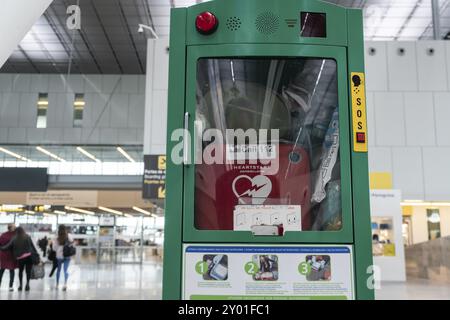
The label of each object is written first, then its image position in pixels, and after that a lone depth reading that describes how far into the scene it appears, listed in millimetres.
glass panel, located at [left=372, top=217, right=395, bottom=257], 13523
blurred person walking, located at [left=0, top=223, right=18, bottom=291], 11266
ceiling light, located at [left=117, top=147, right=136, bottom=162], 25641
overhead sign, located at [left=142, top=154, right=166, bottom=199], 13633
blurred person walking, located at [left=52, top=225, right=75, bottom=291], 12320
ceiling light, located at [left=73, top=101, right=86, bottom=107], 27500
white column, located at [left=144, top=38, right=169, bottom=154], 13969
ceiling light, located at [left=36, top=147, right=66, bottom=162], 24397
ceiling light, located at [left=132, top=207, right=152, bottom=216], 29162
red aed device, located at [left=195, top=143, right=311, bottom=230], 2402
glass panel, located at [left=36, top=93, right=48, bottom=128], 27281
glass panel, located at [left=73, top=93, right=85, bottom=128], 27328
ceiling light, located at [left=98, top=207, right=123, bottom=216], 29531
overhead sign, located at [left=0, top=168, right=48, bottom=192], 21766
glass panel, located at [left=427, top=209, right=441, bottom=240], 22141
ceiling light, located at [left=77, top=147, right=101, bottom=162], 25078
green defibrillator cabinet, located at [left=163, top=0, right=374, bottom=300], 2234
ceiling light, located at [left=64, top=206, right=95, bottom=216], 29031
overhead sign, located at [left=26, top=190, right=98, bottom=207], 23031
